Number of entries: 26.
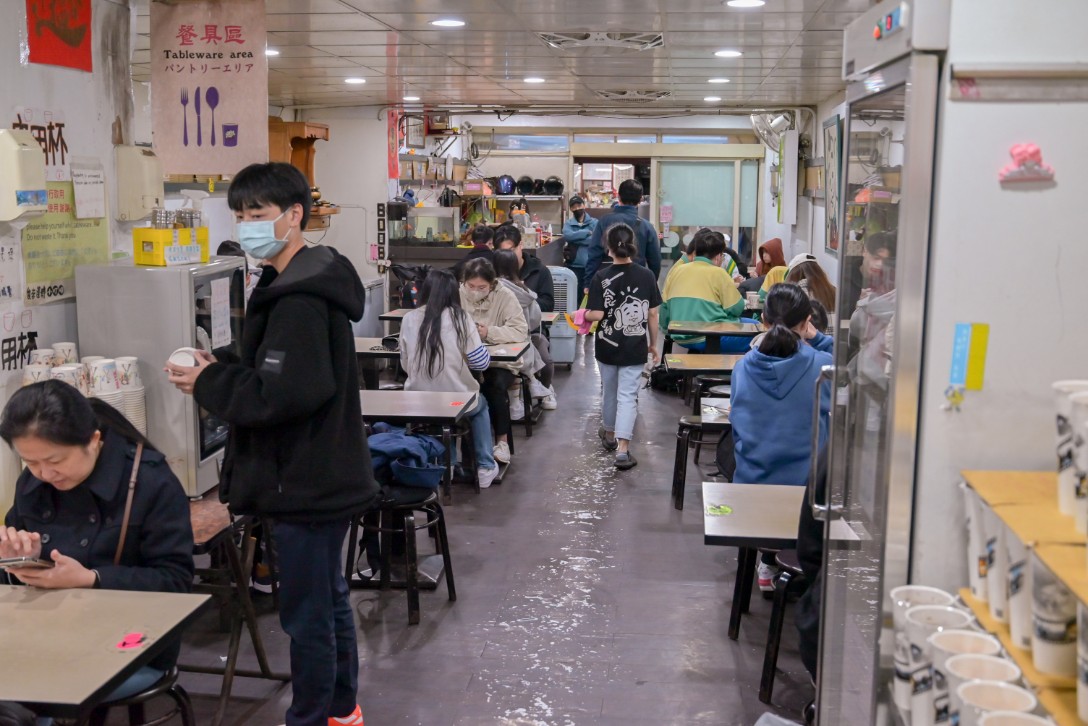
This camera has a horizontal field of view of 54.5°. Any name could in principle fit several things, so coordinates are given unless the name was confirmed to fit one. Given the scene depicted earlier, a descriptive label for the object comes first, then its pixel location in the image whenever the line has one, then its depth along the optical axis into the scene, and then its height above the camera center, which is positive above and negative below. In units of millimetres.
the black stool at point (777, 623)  3627 -1402
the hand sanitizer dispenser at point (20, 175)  3209 +78
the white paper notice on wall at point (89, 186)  3787 +54
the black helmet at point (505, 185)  14838 +328
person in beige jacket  6762 -765
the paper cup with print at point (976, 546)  1857 -579
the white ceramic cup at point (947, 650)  1713 -708
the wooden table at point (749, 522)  3357 -1012
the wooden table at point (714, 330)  7828 -870
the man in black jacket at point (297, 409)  2756 -533
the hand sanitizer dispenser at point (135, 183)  4086 +75
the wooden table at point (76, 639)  2037 -933
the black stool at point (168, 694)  2621 -1257
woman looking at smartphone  2592 -777
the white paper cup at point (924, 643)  1791 -725
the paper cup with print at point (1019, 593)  1659 -590
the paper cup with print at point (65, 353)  3605 -517
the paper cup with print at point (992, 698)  1584 -723
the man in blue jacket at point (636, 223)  8469 -97
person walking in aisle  6582 -696
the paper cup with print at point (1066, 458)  1659 -377
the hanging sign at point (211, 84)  4223 +477
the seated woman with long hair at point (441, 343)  5711 -729
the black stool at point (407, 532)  4340 -1409
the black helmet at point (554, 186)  15250 +338
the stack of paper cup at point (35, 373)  3467 -562
